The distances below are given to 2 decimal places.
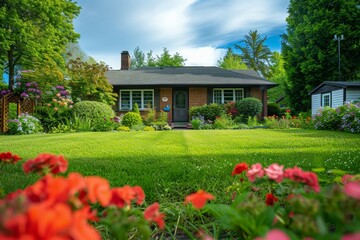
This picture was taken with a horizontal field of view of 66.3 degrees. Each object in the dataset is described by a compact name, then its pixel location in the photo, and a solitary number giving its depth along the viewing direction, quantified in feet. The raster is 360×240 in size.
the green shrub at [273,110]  61.11
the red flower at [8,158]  4.55
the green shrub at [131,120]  42.04
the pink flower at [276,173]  3.16
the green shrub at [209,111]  50.03
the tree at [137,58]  151.12
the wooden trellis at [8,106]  32.73
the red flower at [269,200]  3.85
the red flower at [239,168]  4.28
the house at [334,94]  42.47
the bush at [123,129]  36.86
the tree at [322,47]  62.03
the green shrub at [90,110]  38.14
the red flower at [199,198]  2.74
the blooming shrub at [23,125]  31.01
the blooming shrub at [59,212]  1.37
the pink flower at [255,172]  3.56
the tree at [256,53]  132.26
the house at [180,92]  55.36
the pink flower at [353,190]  1.63
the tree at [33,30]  44.60
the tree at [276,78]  92.88
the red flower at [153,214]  2.71
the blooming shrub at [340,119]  25.20
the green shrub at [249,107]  49.78
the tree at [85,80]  43.83
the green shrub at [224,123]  41.26
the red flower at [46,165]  2.83
